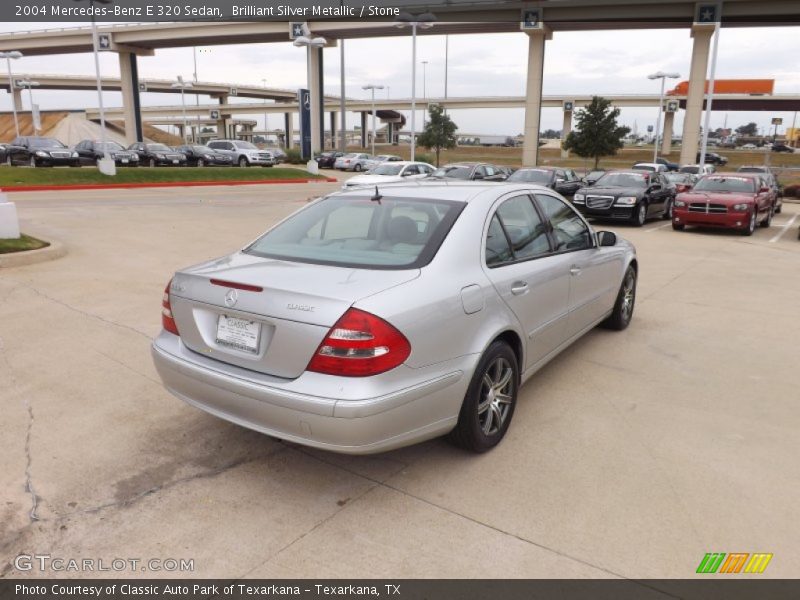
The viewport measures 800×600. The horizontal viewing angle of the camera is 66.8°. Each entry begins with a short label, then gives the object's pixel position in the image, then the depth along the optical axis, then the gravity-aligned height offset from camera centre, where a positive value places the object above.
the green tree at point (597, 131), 42.16 +1.33
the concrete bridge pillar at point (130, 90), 61.00 +5.47
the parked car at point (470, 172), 22.44 -0.83
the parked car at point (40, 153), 29.01 -0.38
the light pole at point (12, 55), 43.46 +6.26
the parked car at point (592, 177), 21.45 -1.03
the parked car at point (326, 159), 49.66 -0.94
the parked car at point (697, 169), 31.50 -0.95
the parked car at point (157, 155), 36.31 -0.53
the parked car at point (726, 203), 15.14 -1.27
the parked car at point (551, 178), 19.66 -0.91
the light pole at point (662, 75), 37.75 +4.62
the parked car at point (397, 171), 21.89 -0.86
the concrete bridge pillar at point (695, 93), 41.41 +3.99
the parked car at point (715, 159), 65.90 -0.76
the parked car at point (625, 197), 16.78 -1.27
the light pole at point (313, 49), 35.53 +5.93
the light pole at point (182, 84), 69.56 +7.82
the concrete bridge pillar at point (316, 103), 55.47 +4.02
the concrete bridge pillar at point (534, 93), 45.75 +4.24
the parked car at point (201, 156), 38.28 -0.58
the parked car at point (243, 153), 39.41 -0.39
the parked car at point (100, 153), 32.22 -0.40
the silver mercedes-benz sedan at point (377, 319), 2.97 -0.91
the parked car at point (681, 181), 20.33 -1.07
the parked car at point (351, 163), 47.00 -1.12
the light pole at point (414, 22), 31.98 +6.71
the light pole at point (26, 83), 68.24 +7.15
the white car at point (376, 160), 46.20 -0.88
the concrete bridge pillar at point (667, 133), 93.76 +2.82
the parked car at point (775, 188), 19.56 -1.17
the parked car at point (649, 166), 31.63 -0.81
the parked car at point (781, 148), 91.88 +0.69
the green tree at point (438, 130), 54.53 +1.66
